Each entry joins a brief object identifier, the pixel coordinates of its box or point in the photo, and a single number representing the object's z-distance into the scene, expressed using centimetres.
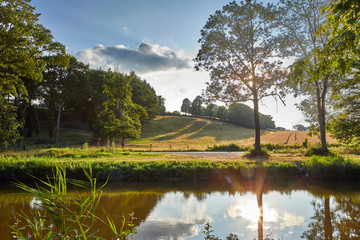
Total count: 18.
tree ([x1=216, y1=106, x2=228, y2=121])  11552
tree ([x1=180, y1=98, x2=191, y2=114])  12144
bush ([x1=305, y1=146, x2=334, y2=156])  1892
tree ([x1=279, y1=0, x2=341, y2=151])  1908
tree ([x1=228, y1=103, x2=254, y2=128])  9885
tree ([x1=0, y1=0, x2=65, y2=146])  1664
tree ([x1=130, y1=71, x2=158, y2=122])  5194
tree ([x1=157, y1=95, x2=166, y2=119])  9350
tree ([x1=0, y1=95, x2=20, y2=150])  1982
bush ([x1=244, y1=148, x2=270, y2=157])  1990
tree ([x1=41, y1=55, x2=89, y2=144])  3978
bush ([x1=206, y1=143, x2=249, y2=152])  2778
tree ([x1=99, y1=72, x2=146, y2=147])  2930
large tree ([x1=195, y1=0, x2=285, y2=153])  1966
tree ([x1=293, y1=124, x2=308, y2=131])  17418
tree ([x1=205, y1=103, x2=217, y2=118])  11711
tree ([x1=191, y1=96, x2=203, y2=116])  11450
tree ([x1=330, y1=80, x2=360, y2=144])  1606
